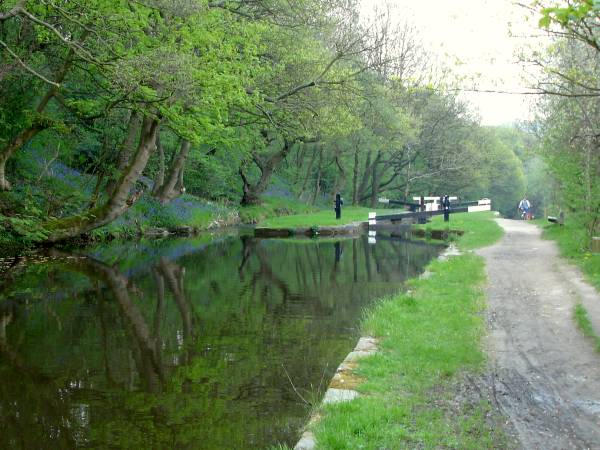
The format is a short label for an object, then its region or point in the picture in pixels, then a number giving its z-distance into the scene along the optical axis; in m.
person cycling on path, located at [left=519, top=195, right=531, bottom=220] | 40.09
